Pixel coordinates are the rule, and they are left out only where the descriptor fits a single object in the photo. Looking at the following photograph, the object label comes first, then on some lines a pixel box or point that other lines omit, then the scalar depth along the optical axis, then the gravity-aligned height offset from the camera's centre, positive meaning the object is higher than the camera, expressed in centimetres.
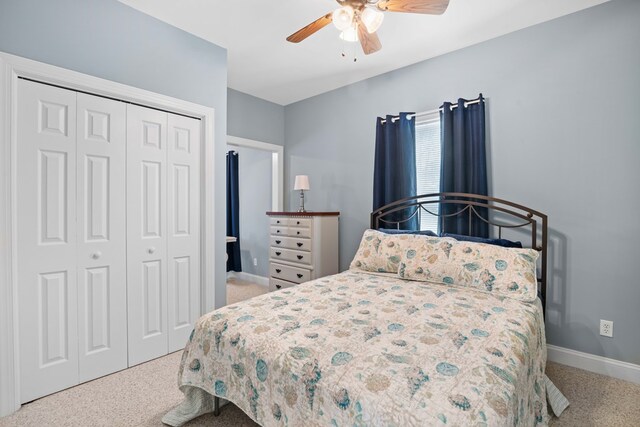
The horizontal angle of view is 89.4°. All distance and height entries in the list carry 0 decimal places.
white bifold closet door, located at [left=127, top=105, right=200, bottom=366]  246 -13
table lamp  388 +37
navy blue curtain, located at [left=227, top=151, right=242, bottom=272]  530 +5
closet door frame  187 +2
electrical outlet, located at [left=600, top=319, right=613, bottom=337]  230 -83
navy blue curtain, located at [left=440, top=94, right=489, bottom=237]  277 +47
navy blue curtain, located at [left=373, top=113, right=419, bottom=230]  324 +50
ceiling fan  177 +114
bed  105 -56
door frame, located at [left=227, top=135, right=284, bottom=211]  452 +53
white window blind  315 +53
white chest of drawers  357 -38
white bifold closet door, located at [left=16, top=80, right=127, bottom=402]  199 -15
